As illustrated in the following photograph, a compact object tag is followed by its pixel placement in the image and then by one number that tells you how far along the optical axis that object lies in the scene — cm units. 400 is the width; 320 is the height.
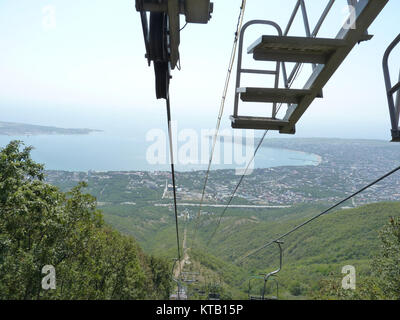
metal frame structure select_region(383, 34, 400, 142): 213
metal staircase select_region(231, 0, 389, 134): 192
